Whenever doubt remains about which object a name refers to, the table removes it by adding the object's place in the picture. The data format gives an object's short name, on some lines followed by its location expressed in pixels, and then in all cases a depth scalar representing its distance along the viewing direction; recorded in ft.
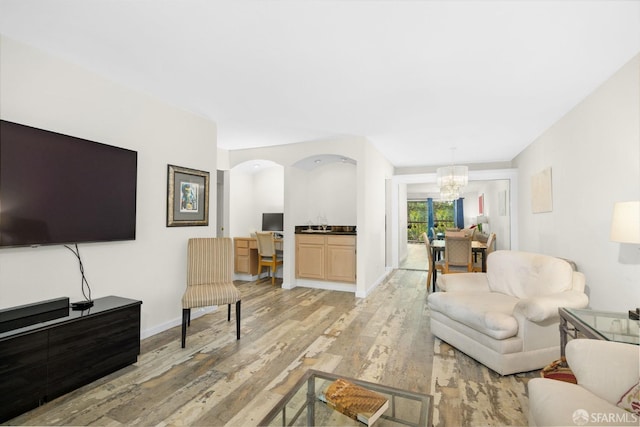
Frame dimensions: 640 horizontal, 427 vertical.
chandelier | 17.06
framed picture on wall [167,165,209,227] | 10.57
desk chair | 17.04
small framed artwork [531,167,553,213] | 12.92
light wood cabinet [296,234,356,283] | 15.92
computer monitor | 19.53
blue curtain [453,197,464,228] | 39.47
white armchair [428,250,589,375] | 7.37
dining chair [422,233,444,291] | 16.10
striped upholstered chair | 9.41
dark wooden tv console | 5.74
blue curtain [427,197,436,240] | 41.14
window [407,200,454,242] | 41.14
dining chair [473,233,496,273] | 15.81
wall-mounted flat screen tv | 6.40
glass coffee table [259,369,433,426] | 4.45
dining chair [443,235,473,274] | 15.05
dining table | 16.41
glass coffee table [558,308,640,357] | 5.39
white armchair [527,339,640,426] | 3.81
